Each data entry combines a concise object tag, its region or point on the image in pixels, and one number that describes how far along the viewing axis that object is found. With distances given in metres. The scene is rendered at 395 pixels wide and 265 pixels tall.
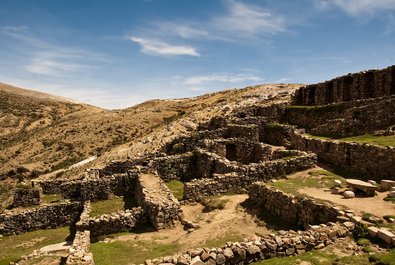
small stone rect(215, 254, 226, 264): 10.10
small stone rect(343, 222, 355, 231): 11.59
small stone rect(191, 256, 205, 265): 9.87
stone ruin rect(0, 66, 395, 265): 11.45
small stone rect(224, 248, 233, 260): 10.25
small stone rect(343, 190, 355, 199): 14.52
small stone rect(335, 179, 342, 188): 16.56
